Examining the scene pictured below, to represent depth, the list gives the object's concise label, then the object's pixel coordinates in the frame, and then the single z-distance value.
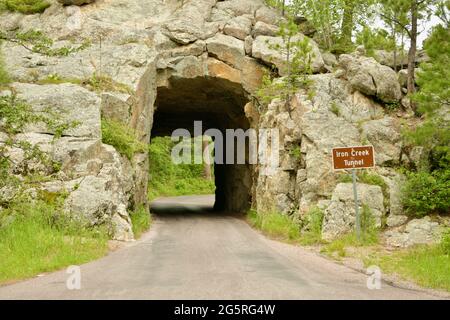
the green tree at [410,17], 17.64
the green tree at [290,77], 18.53
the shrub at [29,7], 23.38
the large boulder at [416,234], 12.89
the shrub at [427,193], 13.88
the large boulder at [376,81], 18.30
